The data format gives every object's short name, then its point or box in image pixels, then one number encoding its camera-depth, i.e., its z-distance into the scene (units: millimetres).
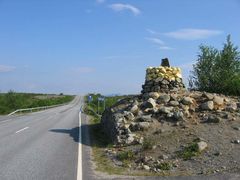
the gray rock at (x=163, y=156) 10417
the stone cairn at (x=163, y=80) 17331
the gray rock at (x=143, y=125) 13534
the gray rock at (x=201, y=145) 10407
